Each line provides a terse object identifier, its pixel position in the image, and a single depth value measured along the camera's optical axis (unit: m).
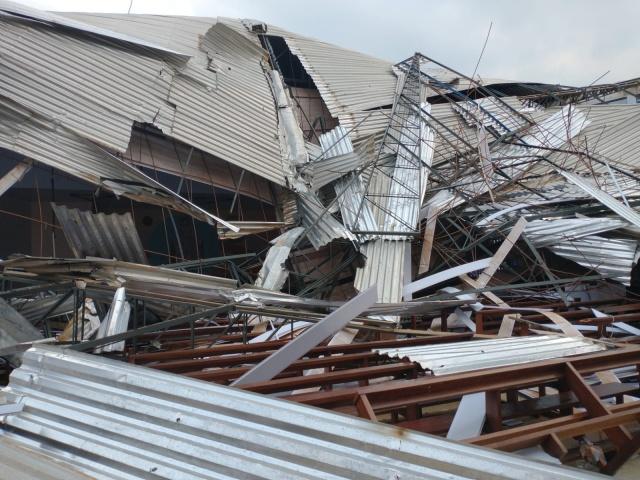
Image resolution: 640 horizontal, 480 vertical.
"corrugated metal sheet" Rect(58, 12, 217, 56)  10.71
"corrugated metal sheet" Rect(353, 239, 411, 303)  7.49
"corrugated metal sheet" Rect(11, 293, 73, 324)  5.69
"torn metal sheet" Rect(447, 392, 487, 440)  3.54
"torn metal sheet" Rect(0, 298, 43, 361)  4.43
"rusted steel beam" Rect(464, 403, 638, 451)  2.89
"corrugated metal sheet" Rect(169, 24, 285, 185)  9.08
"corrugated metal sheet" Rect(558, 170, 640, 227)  7.96
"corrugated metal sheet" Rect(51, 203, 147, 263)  6.27
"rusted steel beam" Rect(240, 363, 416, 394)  3.30
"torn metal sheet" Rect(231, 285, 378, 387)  3.58
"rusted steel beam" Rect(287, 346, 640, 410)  3.05
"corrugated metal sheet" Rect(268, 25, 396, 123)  13.45
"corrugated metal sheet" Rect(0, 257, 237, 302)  4.50
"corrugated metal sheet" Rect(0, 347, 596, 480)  2.01
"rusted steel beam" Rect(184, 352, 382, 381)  3.75
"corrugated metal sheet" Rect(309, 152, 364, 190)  10.12
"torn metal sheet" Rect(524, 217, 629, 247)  8.16
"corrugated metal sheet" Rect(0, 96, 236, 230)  7.20
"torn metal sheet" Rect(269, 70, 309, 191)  9.71
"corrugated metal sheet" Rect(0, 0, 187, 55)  8.18
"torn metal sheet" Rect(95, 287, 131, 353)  4.36
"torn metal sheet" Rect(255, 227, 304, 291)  7.57
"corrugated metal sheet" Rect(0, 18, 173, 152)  7.57
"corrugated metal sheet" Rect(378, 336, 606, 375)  3.68
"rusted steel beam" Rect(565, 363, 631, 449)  3.38
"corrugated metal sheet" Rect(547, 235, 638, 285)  7.75
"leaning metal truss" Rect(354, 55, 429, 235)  9.27
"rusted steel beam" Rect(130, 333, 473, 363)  4.57
